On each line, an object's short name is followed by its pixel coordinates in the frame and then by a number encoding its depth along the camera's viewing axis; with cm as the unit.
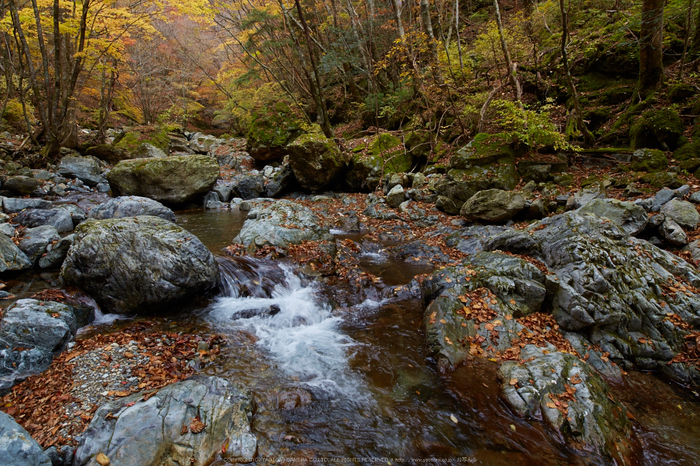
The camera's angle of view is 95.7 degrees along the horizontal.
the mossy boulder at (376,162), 1336
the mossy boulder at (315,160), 1328
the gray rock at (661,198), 662
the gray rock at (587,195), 768
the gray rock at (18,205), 875
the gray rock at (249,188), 1481
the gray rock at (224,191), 1432
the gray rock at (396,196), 1149
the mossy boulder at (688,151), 748
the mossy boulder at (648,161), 777
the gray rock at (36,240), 605
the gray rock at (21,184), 1089
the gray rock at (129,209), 883
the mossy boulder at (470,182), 975
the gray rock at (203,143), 2300
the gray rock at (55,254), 600
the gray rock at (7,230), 637
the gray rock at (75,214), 875
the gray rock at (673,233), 579
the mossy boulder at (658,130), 807
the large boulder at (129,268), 514
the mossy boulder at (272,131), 1656
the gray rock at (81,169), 1373
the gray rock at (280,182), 1477
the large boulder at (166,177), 1169
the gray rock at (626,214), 624
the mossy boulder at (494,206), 852
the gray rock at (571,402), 324
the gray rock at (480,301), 459
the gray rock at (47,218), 784
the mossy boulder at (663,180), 706
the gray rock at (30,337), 360
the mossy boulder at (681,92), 843
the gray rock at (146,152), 1752
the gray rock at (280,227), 810
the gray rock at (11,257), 555
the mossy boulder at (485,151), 1025
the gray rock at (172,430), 281
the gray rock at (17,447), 234
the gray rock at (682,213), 598
